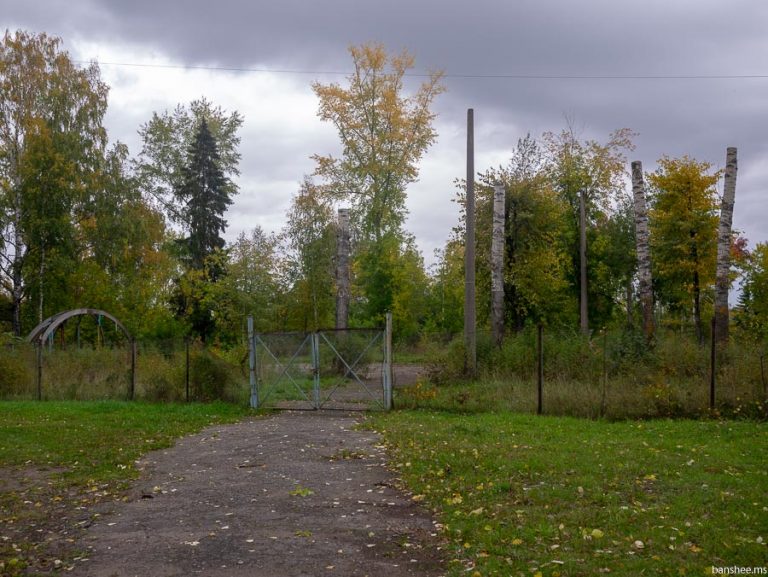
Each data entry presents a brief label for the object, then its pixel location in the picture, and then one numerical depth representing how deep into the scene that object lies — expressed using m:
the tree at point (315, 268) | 40.03
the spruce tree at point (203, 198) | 44.97
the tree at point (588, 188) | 38.28
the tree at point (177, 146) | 48.22
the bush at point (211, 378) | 20.44
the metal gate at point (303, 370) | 18.20
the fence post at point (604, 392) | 15.33
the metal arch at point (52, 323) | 26.98
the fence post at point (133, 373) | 21.25
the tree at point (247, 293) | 39.97
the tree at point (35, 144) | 33.16
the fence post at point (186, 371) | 20.28
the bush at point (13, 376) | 22.52
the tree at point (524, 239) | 29.14
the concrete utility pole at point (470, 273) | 20.47
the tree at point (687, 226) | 30.08
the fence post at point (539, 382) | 15.83
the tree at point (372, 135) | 35.62
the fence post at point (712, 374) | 14.40
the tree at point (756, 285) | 34.29
